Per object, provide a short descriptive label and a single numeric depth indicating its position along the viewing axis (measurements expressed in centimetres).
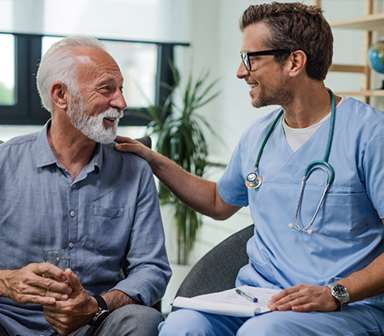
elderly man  148
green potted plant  336
